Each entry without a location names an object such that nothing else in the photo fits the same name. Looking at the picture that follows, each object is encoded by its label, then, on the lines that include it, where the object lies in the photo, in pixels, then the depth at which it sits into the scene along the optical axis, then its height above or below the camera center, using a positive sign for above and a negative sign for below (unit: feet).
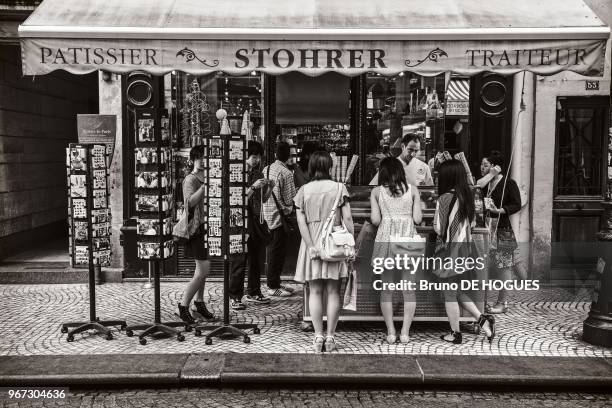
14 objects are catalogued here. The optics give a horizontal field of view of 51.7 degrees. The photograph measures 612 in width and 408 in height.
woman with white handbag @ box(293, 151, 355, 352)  19.13 -2.25
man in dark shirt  24.47 -3.06
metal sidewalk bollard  20.22 -4.32
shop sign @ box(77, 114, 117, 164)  28.12 +1.56
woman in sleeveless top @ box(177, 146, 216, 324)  21.30 -2.06
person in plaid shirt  25.39 -1.42
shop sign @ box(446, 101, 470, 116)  30.27 +2.79
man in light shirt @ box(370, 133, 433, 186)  26.78 +0.04
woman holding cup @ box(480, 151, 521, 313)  23.90 -1.77
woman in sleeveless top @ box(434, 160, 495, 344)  20.42 -1.85
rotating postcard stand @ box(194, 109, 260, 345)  20.10 -1.23
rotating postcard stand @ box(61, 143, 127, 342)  20.56 -1.69
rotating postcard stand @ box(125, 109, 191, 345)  20.02 -1.05
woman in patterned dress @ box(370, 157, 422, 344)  20.22 -1.65
